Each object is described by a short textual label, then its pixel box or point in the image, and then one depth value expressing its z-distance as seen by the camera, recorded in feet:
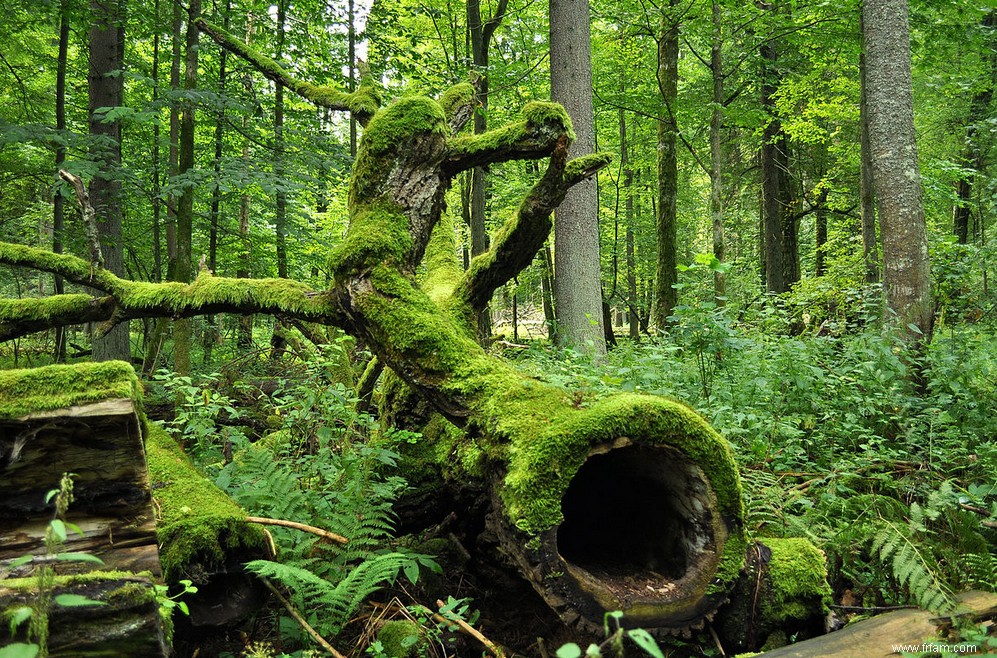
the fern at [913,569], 8.12
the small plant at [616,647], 4.02
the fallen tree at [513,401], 8.59
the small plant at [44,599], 3.66
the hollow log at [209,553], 8.63
